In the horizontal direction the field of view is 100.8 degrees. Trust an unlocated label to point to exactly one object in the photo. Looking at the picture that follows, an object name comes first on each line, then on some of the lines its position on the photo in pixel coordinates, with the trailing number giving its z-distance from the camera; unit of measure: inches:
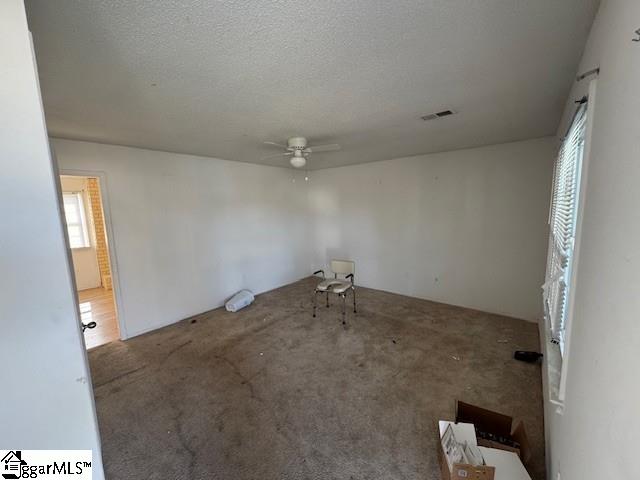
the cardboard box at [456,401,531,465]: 58.2
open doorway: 191.9
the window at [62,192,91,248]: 201.5
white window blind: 51.9
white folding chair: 145.5
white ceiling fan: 107.4
